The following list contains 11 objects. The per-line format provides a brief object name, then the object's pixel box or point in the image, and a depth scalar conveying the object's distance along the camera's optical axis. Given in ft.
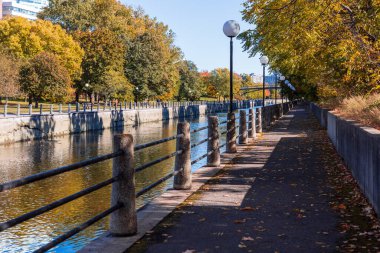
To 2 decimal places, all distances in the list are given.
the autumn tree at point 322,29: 48.47
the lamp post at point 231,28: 54.19
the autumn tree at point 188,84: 416.05
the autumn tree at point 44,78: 217.56
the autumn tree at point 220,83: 579.85
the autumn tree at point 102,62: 262.06
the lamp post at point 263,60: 104.63
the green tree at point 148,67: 288.92
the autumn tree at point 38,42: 255.50
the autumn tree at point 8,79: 195.31
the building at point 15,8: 636.48
